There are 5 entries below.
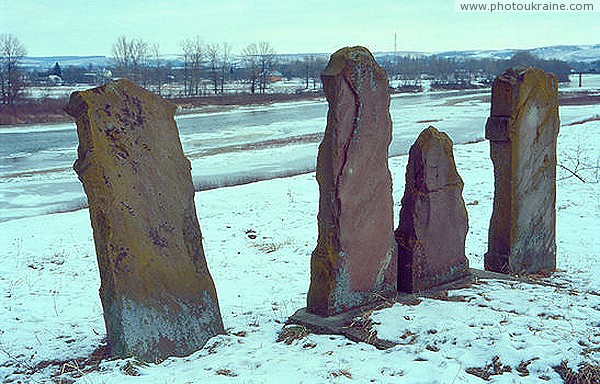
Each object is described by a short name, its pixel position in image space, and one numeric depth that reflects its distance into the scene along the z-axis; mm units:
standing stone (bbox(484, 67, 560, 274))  7590
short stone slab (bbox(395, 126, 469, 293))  6754
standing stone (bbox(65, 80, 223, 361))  5258
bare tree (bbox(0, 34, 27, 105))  49625
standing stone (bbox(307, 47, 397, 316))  5840
